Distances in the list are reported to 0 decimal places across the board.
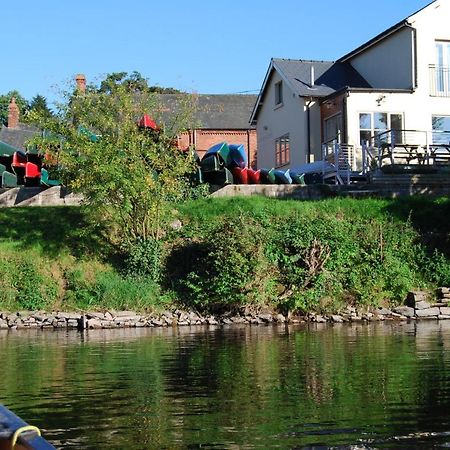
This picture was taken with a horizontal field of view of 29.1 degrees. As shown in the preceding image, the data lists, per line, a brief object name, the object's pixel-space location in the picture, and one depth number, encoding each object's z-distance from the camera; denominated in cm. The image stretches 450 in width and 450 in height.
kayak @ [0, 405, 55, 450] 391
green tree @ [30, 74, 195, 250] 2752
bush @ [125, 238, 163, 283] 2770
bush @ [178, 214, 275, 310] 2595
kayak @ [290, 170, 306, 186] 3444
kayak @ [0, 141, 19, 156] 3450
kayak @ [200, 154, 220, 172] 3294
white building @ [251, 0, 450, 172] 3897
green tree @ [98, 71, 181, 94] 2942
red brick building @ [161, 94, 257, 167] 6031
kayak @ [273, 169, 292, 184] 3397
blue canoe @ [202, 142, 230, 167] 3341
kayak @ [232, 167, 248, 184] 3369
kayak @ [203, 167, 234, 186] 3284
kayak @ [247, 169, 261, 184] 3366
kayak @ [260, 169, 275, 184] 3366
